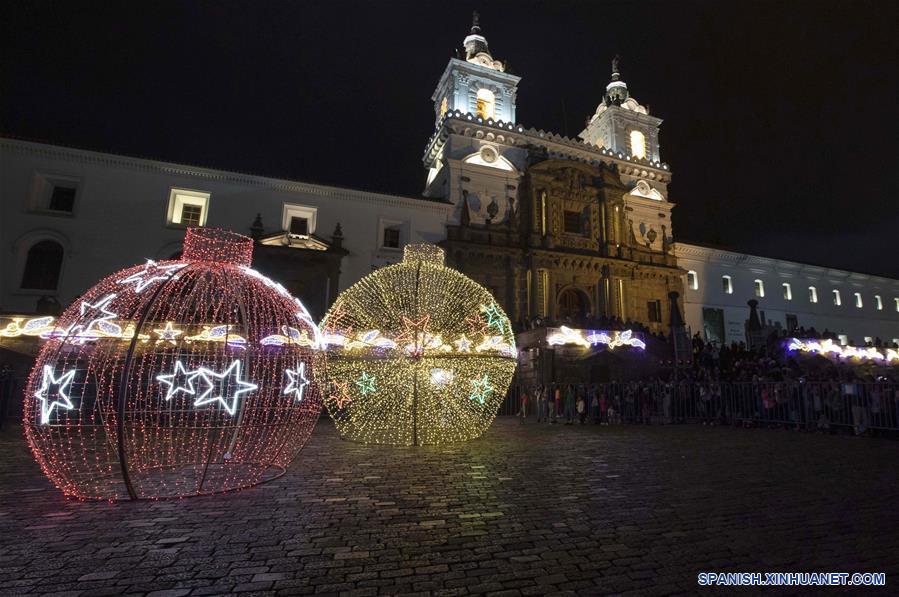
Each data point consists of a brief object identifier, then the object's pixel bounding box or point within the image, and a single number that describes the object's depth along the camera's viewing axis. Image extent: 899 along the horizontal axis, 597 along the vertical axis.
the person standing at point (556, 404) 17.53
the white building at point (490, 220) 21.16
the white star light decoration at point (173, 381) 5.07
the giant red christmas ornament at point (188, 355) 5.36
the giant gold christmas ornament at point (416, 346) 9.28
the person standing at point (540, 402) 18.00
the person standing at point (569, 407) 17.14
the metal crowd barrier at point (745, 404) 11.84
